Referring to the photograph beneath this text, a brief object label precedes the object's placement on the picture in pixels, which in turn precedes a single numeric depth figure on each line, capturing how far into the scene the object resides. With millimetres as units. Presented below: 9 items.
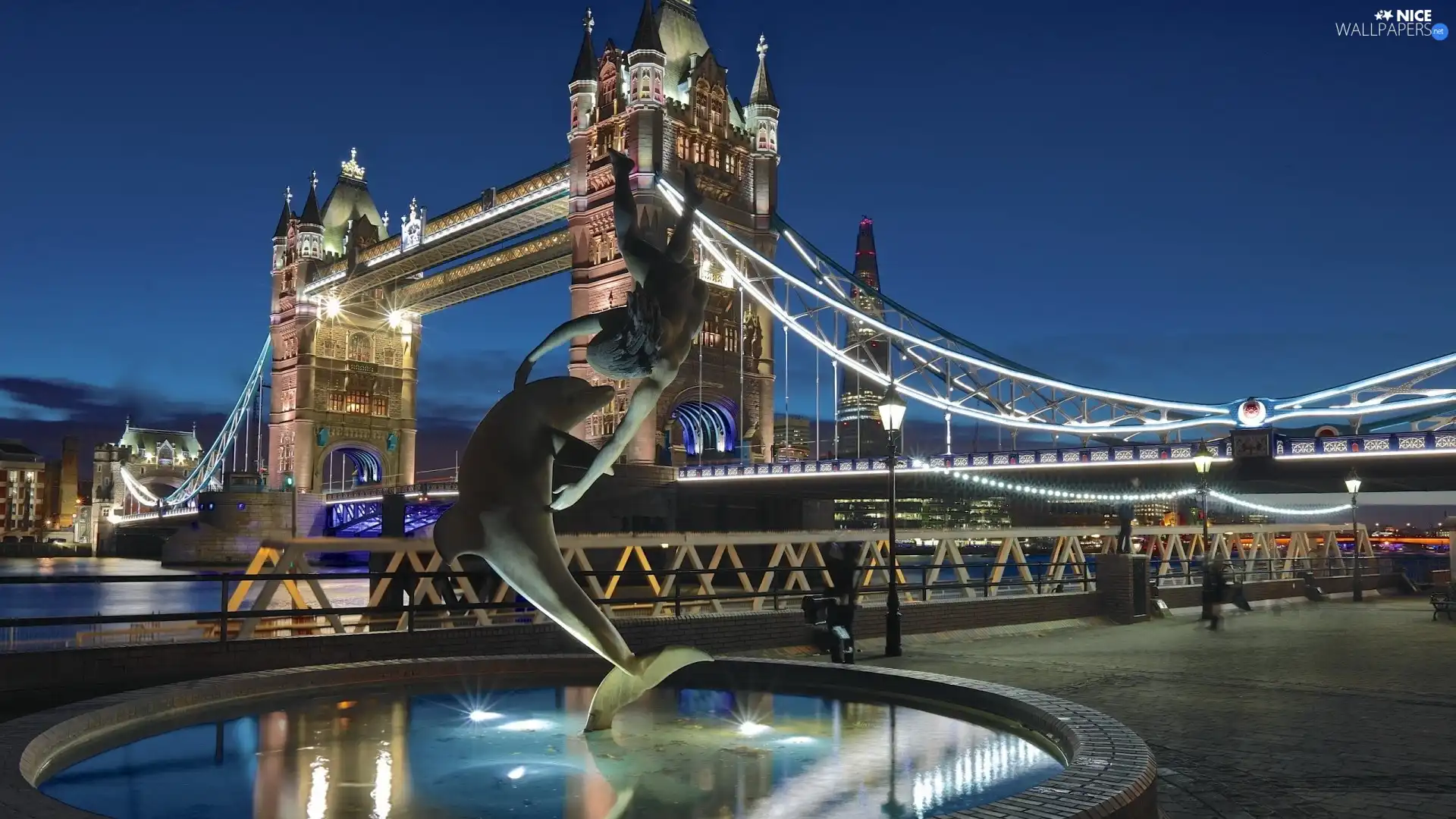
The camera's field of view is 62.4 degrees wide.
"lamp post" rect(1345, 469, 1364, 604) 26875
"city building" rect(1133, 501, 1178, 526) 78688
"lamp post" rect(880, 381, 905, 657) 14477
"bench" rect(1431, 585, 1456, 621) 20750
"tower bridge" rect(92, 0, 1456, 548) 41906
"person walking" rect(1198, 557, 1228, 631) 19500
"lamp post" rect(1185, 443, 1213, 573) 22531
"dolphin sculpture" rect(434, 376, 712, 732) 7797
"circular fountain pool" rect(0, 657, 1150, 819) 6273
